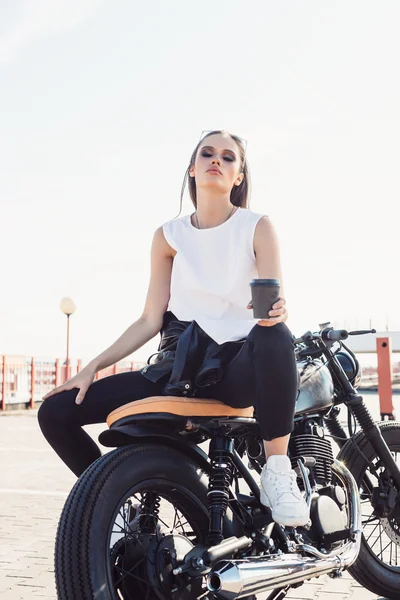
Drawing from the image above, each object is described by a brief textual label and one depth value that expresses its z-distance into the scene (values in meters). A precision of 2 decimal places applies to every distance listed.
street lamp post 23.28
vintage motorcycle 2.23
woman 2.62
